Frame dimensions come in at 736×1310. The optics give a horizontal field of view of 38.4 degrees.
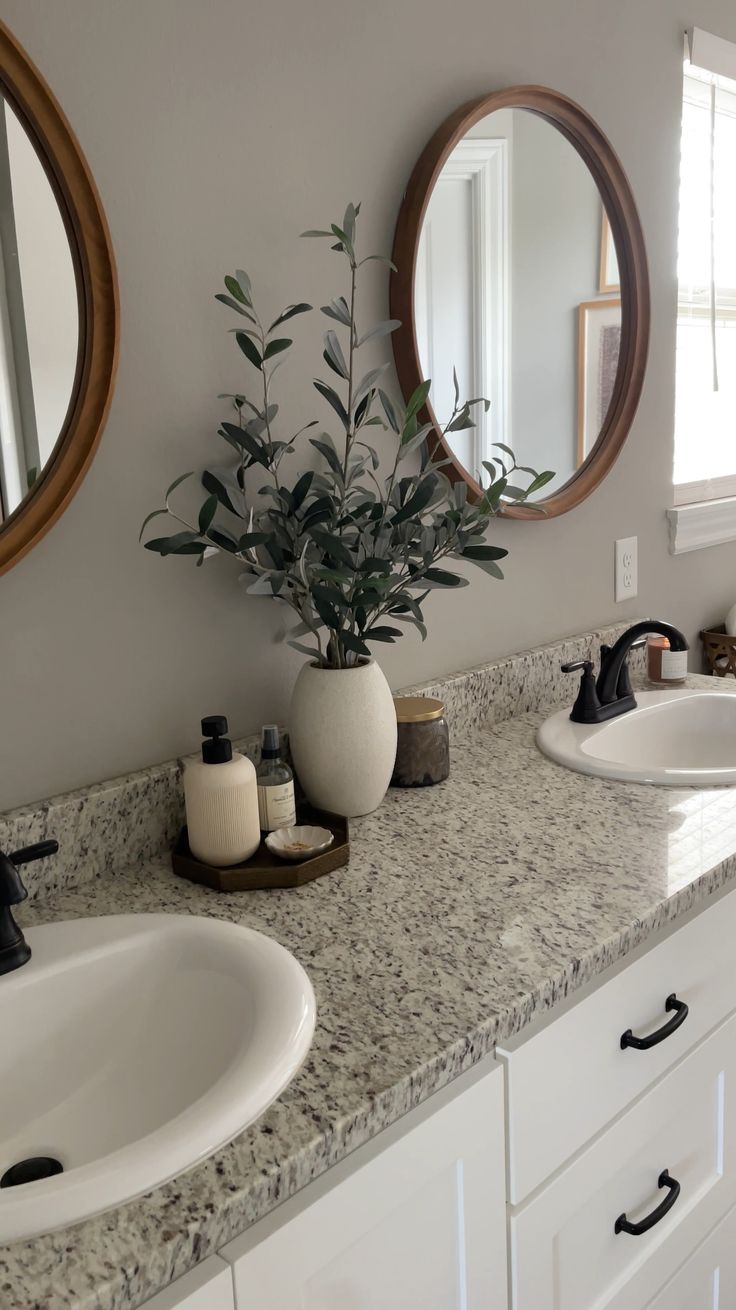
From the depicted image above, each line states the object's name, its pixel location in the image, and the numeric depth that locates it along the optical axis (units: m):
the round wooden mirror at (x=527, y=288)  1.49
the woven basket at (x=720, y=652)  2.16
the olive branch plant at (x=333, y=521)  1.19
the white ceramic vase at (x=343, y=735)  1.26
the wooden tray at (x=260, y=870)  1.12
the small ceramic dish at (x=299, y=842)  1.15
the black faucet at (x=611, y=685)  1.61
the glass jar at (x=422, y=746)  1.40
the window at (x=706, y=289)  2.10
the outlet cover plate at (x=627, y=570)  1.97
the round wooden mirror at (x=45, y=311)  1.04
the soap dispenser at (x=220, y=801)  1.12
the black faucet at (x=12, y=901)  0.92
